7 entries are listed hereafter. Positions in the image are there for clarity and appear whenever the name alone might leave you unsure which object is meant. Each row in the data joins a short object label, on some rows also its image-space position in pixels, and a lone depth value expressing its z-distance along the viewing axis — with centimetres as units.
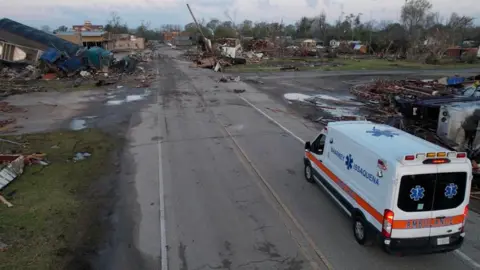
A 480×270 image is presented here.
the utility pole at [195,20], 6178
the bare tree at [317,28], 9775
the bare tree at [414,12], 11325
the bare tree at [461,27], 8519
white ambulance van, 657
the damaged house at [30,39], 4019
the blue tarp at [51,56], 3681
